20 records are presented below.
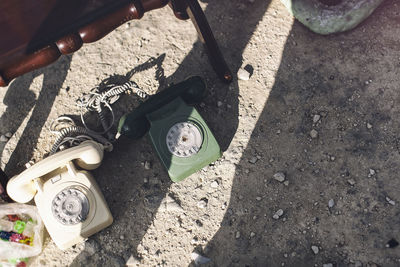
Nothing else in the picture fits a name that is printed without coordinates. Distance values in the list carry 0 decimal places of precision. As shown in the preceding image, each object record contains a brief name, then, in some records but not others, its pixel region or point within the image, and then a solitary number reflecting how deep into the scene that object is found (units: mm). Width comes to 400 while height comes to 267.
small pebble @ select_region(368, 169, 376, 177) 2189
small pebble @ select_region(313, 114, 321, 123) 2309
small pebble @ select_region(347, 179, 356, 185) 2188
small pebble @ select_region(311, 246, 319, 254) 2105
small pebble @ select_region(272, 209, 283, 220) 2178
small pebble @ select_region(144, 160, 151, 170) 2322
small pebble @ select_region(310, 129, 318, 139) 2281
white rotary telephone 2092
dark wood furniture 1641
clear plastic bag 2168
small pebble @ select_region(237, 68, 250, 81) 2400
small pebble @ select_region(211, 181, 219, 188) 2266
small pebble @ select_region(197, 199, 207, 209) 2245
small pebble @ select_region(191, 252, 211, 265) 2154
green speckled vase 2332
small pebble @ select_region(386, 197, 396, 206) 2131
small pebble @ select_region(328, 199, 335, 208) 2170
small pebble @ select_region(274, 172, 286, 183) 2225
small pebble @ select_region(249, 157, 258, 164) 2283
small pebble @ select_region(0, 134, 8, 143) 2438
